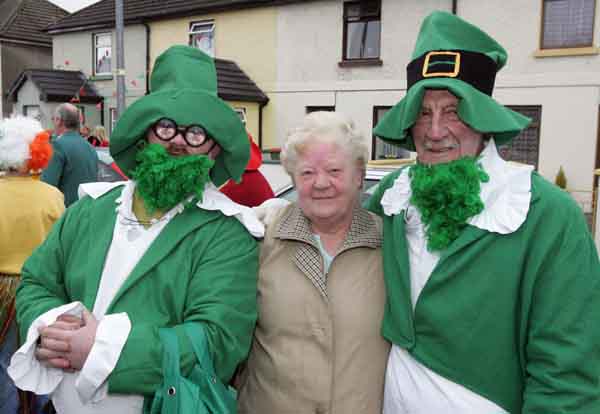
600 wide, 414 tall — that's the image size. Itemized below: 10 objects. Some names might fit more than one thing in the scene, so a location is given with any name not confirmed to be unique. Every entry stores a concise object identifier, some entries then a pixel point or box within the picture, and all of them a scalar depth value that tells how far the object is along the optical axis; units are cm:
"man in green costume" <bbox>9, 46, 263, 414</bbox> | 187
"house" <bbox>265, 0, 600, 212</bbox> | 1236
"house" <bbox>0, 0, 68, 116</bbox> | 2283
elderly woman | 215
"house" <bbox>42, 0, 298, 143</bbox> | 1628
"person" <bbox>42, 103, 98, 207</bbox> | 586
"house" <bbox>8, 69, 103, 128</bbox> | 1894
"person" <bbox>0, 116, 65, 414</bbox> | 376
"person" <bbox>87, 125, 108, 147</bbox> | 1097
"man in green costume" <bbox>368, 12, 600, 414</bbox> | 179
